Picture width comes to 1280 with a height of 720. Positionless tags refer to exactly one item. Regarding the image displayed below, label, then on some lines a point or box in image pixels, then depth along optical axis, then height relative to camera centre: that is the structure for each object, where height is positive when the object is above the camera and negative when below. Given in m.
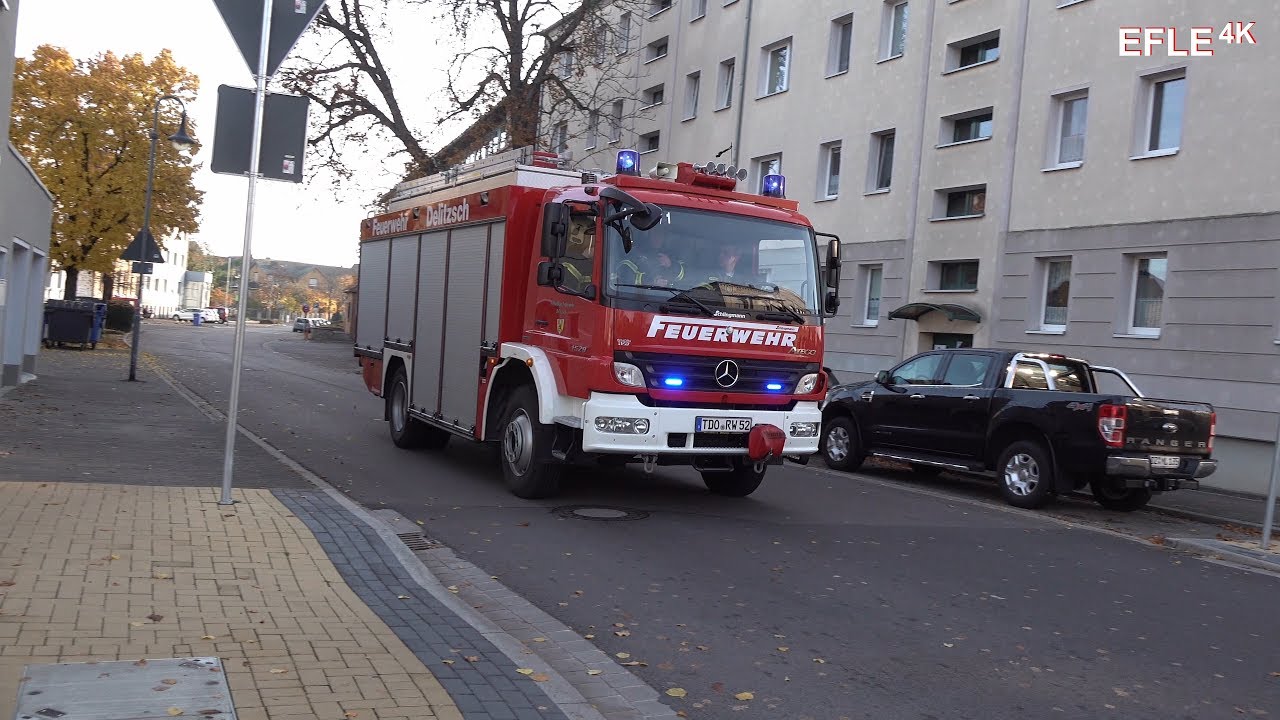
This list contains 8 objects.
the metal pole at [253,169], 7.63 +0.98
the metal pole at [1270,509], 9.77 -1.06
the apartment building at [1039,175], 17.33 +3.96
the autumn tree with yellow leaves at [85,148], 38.34 +5.22
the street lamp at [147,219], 20.99 +1.61
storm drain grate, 7.81 -1.64
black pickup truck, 11.48 -0.65
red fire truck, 9.14 +0.16
